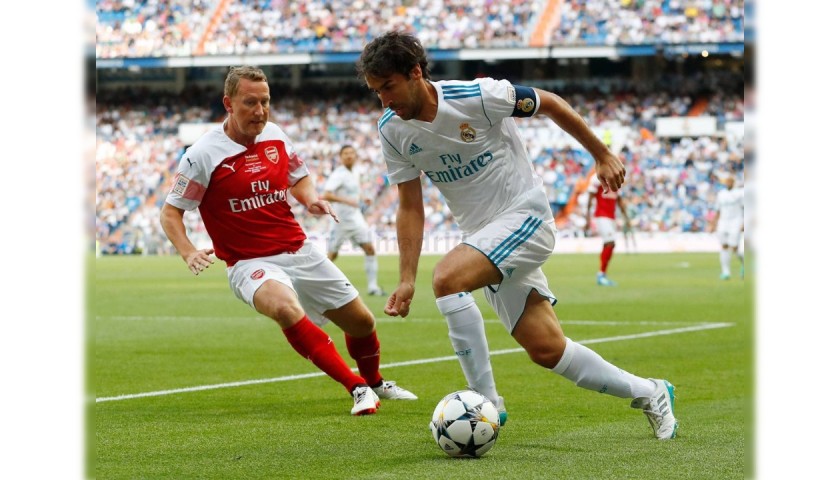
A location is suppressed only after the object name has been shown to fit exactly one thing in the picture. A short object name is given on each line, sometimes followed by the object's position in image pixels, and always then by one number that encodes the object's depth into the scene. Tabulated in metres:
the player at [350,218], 36.94
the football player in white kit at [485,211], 10.25
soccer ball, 9.63
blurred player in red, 40.78
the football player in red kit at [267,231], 13.05
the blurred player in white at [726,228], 41.94
